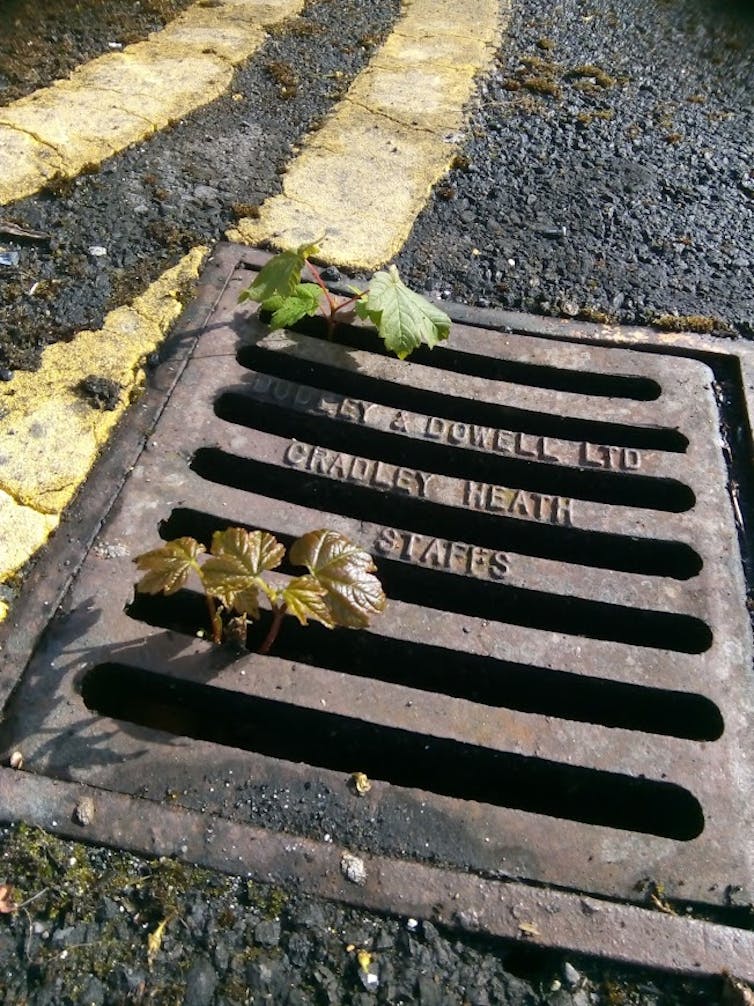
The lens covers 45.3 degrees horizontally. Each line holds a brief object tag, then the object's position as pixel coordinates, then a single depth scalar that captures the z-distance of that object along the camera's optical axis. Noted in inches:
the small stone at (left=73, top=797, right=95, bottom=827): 14.9
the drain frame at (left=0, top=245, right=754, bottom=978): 14.3
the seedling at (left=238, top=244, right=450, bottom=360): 21.2
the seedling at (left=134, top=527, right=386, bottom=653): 16.1
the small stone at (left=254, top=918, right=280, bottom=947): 14.1
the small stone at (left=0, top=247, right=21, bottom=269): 23.5
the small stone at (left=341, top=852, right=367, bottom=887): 14.7
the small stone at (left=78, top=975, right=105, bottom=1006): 13.3
